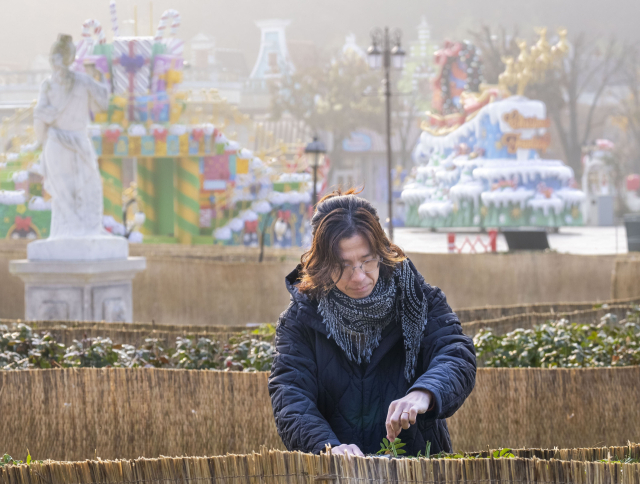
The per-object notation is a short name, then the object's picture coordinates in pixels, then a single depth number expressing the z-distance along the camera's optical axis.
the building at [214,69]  44.28
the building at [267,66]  61.66
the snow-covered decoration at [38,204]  26.77
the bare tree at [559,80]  55.78
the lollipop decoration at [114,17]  26.33
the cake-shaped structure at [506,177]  36.38
